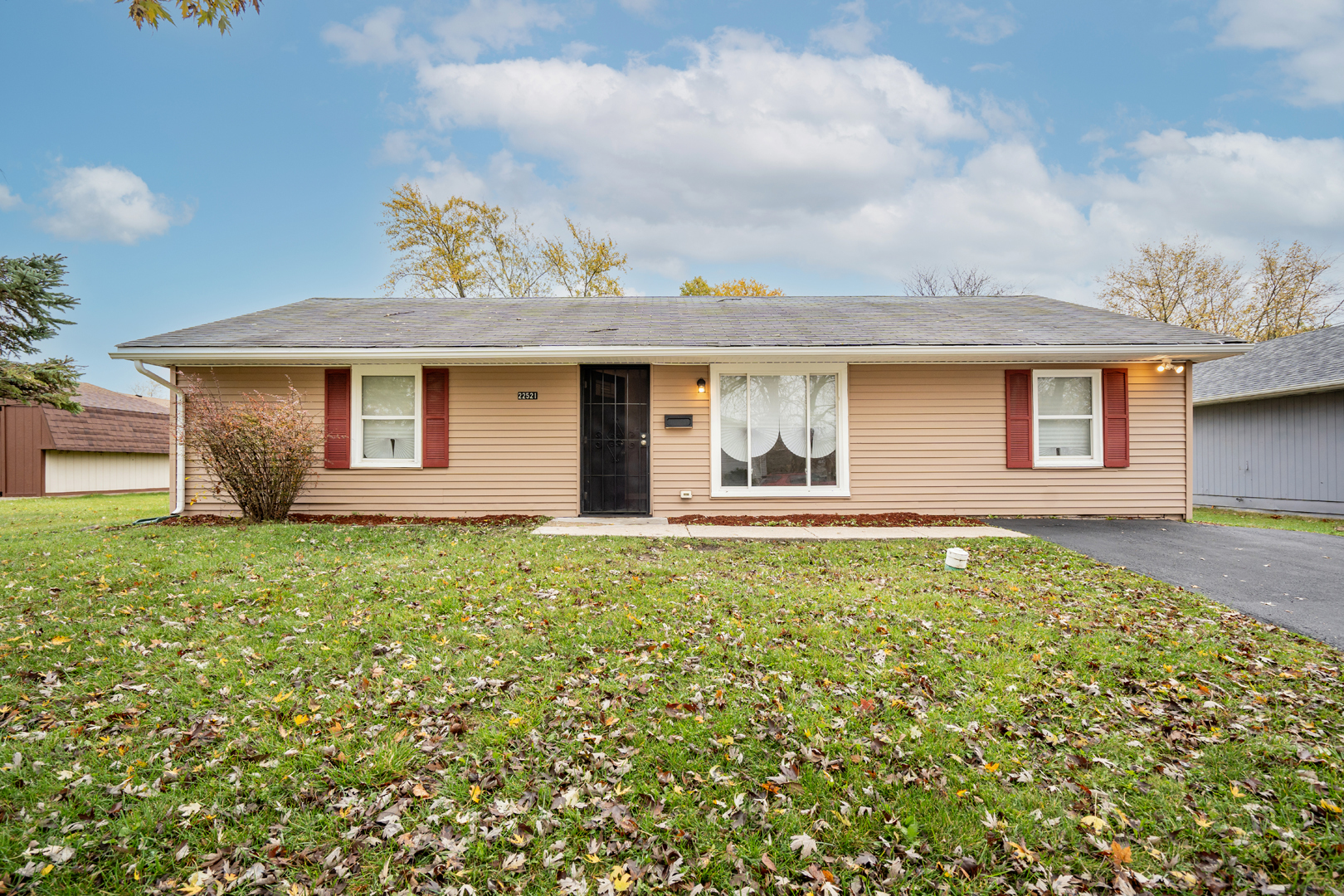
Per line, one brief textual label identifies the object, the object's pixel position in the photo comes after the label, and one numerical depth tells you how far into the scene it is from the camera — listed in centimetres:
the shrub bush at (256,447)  739
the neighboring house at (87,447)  1599
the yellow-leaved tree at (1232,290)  1961
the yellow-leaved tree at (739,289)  2284
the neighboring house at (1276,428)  1091
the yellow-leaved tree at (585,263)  2031
